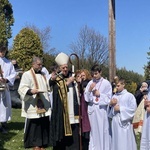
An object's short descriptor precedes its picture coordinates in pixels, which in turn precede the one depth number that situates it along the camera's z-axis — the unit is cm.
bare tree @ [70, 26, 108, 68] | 3701
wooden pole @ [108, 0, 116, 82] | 1175
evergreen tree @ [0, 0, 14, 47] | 3365
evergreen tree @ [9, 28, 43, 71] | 2508
